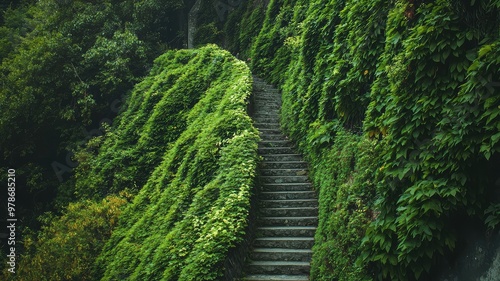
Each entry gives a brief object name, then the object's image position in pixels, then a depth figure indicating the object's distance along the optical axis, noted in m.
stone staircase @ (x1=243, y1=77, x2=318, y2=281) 8.94
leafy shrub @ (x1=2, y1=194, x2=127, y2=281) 12.07
